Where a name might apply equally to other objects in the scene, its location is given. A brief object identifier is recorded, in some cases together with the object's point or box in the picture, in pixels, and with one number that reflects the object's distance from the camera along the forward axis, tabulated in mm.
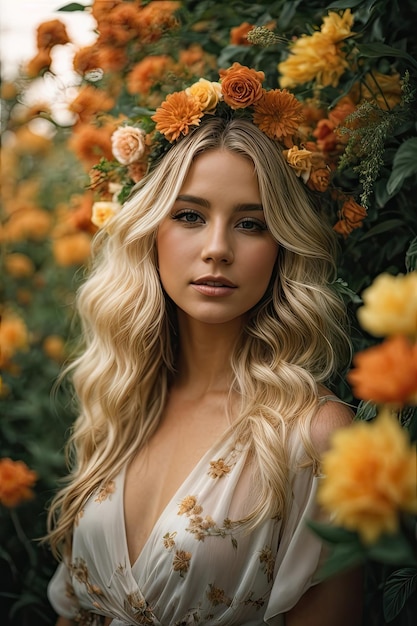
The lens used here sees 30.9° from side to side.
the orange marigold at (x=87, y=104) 1950
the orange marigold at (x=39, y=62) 1915
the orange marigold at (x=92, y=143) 1926
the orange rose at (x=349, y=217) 1656
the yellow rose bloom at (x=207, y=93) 1615
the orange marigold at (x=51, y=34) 1884
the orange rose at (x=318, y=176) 1647
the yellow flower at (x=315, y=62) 1721
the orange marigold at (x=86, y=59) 1883
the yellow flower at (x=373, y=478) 753
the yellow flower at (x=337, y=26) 1707
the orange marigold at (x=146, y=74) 1925
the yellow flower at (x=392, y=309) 786
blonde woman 1494
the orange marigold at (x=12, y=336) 2324
